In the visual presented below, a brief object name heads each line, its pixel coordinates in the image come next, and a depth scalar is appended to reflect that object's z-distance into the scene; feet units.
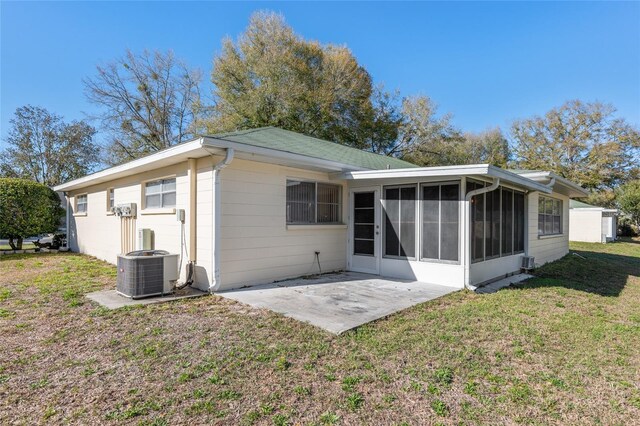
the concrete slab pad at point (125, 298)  16.80
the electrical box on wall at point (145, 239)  23.90
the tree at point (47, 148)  69.77
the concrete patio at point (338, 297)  14.82
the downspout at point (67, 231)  43.88
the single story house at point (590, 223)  65.82
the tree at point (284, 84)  62.49
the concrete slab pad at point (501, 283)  21.17
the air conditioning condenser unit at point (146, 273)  17.61
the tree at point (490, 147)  97.86
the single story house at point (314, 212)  19.69
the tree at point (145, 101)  66.13
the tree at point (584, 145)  85.87
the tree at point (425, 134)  77.10
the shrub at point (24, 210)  40.40
